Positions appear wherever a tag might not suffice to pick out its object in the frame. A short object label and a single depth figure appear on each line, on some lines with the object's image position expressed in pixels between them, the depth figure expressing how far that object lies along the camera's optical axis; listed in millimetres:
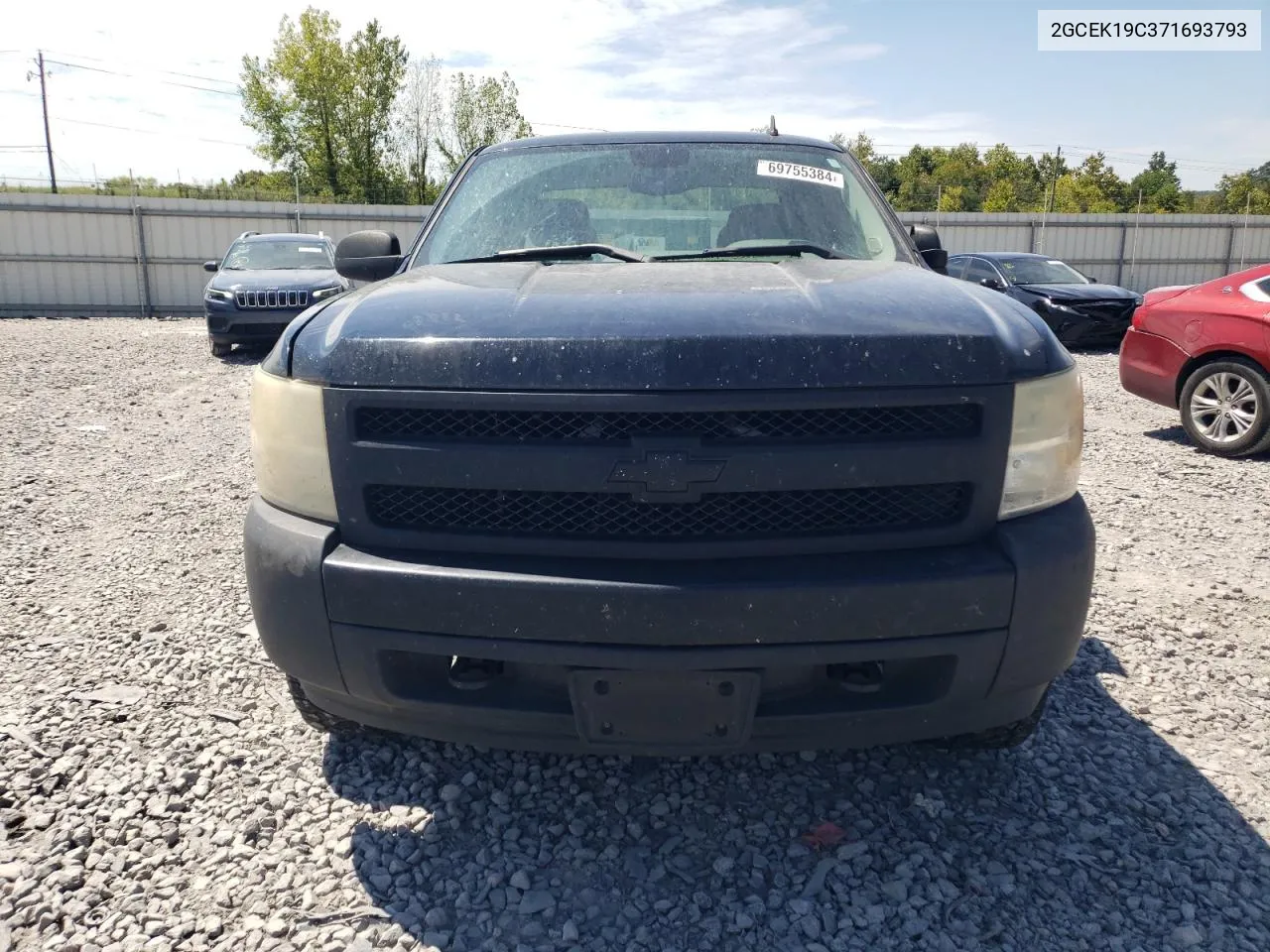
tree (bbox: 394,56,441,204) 44219
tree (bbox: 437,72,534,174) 42844
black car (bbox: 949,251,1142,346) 13367
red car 6805
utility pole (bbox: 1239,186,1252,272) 25672
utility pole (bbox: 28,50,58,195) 47844
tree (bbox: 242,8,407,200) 43875
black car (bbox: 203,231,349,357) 11867
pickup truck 1884
